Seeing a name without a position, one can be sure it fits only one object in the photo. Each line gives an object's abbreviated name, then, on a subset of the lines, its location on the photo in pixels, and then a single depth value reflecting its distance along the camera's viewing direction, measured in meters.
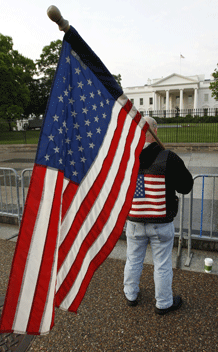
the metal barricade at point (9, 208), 5.22
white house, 81.12
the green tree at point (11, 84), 28.83
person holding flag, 2.47
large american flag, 1.61
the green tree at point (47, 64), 39.81
